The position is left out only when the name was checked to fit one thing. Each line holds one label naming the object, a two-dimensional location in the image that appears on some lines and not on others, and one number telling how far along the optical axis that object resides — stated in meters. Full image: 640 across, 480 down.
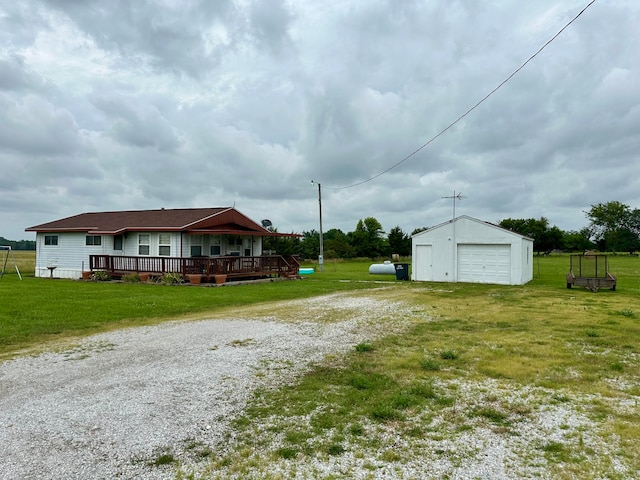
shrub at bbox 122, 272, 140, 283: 21.03
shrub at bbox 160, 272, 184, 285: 20.27
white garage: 20.50
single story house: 21.47
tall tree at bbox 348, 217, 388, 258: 53.91
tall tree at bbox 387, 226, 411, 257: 51.19
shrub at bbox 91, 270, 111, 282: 22.16
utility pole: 32.84
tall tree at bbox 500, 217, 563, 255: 80.56
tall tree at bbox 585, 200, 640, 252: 90.57
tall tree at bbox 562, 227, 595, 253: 89.12
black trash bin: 22.58
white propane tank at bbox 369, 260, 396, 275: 27.31
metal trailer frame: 17.92
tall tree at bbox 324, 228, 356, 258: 51.97
